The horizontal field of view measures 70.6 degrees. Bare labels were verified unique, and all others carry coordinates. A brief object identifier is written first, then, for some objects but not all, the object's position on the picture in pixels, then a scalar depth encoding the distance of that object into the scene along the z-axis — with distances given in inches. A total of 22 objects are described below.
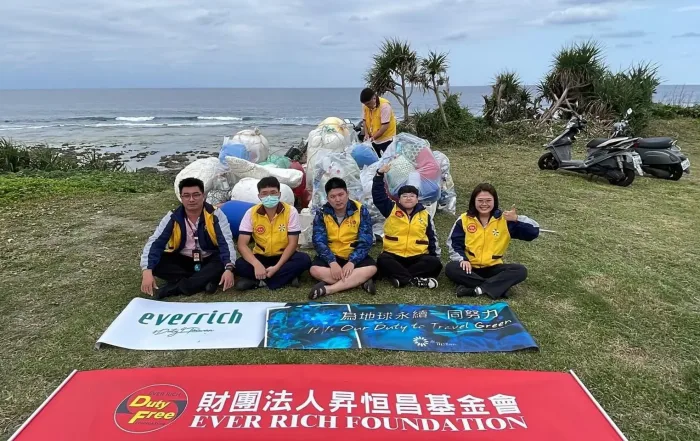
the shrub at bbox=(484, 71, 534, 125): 550.9
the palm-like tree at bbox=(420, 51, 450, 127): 480.4
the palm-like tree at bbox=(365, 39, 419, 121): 474.9
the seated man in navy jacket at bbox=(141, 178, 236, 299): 156.0
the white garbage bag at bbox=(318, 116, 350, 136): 271.7
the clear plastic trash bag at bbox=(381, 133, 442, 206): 215.3
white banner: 125.8
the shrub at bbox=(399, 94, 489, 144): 492.4
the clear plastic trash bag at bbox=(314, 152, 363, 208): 207.8
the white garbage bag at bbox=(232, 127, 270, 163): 263.0
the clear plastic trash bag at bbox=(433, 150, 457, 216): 249.1
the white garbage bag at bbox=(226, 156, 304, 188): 233.3
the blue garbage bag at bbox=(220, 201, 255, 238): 199.9
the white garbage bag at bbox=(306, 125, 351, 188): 252.5
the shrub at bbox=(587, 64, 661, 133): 505.4
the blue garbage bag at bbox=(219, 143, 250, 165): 254.1
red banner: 89.4
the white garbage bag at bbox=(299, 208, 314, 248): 201.8
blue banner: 124.6
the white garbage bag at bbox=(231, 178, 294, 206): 216.7
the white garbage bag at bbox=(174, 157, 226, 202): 232.1
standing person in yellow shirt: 275.7
